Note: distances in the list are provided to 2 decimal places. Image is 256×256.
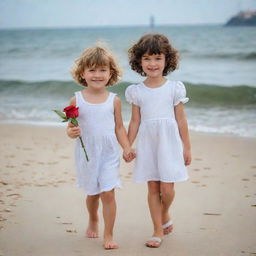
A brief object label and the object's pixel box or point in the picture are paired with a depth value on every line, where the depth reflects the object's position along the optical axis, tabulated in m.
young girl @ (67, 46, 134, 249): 3.30
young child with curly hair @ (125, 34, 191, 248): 3.38
